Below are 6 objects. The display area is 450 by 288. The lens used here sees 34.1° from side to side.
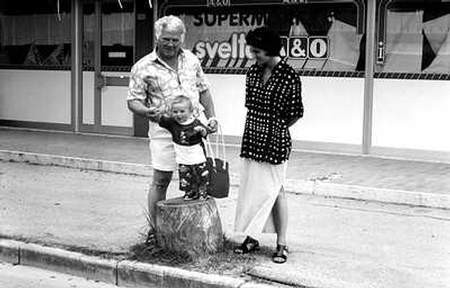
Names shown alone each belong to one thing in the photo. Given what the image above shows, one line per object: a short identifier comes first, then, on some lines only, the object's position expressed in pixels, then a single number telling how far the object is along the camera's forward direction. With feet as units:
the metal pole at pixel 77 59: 42.88
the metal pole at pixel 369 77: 34.17
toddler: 18.33
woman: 18.30
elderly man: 18.67
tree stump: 18.54
